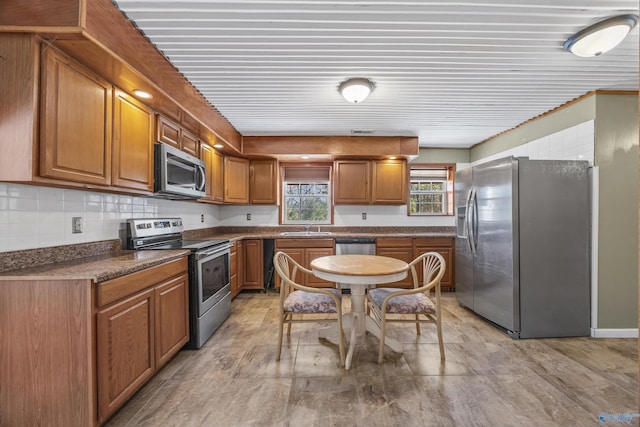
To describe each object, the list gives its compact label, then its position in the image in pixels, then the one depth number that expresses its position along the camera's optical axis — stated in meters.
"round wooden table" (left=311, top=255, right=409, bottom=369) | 2.18
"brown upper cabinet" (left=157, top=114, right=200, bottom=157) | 2.62
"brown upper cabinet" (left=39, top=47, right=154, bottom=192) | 1.52
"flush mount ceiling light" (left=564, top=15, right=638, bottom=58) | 1.71
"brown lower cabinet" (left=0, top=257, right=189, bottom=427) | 1.46
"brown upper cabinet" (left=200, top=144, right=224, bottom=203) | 3.62
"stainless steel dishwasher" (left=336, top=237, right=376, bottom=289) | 4.30
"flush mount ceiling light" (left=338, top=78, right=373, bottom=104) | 2.48
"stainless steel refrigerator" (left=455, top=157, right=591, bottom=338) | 2.78
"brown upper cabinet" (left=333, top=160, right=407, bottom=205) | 4.57
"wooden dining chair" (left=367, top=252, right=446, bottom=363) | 2.21
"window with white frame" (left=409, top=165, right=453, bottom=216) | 5.06
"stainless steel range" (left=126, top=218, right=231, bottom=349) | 2.54
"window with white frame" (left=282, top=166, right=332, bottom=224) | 4.95
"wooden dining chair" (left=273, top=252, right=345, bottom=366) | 2.21
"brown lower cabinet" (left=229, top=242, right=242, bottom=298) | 3.83
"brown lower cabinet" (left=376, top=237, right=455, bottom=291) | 4.29
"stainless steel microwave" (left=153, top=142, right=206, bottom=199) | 2.52
